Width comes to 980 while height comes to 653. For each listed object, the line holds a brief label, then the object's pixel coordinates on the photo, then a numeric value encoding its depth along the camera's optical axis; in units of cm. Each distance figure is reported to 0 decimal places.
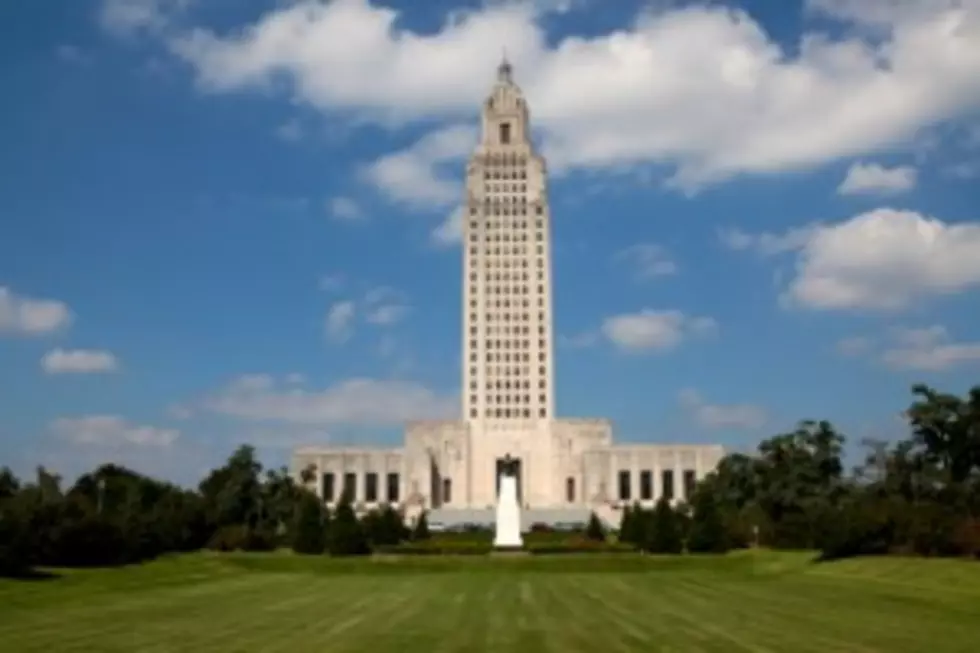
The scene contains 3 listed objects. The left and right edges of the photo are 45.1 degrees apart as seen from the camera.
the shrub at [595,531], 7131
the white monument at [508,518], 6450
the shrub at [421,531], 8250
